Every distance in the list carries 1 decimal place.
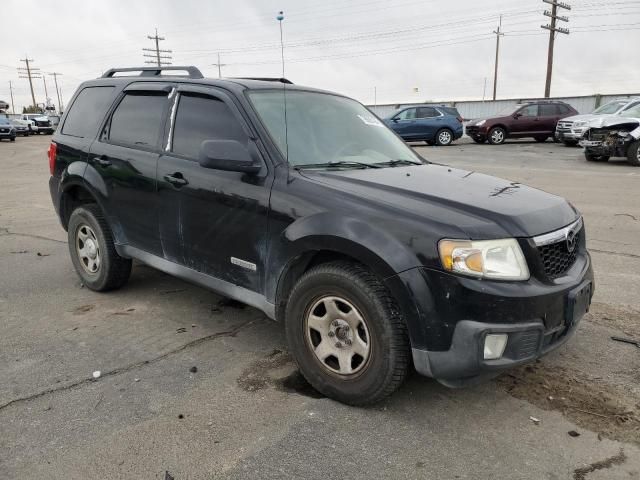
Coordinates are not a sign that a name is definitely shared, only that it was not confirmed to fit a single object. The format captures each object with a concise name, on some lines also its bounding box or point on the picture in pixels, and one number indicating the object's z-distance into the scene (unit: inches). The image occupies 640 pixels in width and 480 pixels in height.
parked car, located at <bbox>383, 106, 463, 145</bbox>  885.2
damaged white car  572.4
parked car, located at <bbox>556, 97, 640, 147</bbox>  673.0
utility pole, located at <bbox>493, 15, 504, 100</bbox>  2176.2
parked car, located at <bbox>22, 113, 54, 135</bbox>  1554.7
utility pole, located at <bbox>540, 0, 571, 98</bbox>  1428.4
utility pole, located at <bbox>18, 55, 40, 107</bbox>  3516.2
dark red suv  896.3
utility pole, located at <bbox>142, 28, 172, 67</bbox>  2903.5
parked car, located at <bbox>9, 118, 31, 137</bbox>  1471.1
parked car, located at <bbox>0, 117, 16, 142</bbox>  1169.4
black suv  102.2
